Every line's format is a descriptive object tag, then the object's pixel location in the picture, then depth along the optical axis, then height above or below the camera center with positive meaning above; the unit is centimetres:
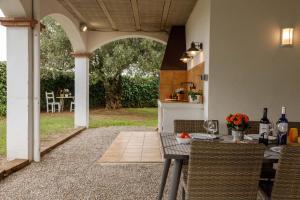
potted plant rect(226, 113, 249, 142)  182 -22
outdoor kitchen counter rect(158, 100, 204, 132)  374 -28
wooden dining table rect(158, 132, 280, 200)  158 -41
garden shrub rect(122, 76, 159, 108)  1020 +14
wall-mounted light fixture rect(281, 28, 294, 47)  333 +88
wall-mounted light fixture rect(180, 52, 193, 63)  475 +80
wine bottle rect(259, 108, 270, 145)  192 -29
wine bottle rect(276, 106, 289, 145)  189 -28
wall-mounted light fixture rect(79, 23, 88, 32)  562 +166
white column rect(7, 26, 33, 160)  329 +4
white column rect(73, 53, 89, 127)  622 +12
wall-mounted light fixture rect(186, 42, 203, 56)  390 +80
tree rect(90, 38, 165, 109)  830 +136
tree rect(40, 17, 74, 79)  829 +171
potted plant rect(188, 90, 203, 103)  385 -3
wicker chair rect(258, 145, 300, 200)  147 -53
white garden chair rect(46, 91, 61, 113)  926 -35
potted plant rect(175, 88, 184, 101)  472 +2
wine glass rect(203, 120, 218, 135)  198 -27
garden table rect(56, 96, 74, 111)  948 -22
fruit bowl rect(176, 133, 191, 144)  185 -35
